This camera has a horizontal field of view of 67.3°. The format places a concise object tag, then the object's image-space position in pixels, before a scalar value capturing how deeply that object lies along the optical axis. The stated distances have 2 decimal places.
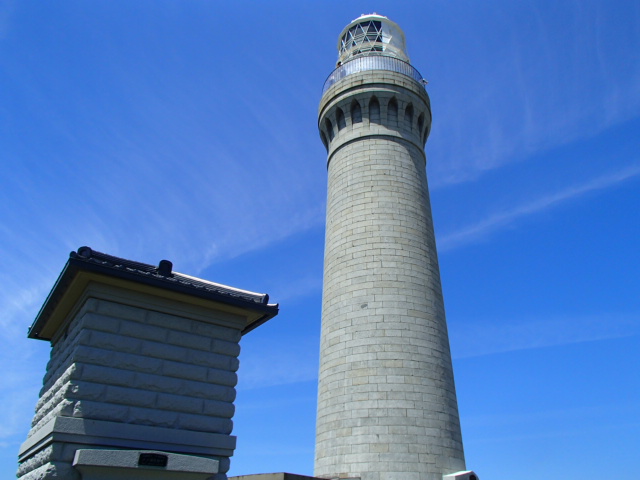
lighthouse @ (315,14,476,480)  15.42
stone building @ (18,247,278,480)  7.69
